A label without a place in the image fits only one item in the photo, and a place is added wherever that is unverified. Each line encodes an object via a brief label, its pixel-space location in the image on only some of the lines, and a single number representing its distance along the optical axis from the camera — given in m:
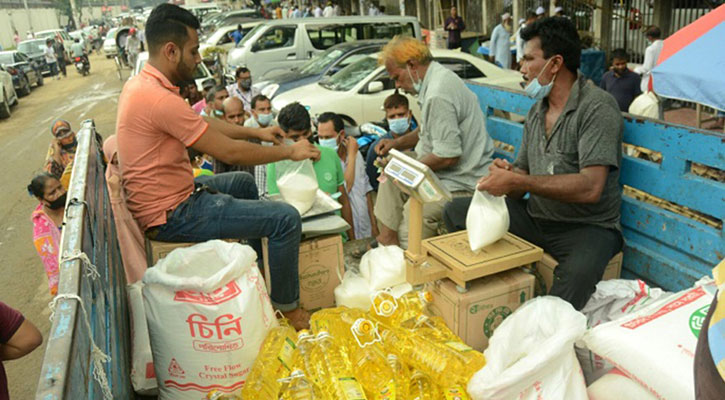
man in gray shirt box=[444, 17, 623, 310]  2.63
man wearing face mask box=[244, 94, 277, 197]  5.70
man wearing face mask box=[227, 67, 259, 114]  8.38
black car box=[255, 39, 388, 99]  9.69
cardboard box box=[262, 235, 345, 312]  3.28
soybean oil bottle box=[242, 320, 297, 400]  2.38
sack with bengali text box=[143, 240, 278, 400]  2.37
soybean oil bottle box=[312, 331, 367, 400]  2.19
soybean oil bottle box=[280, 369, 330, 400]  2.28
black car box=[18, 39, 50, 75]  24.49
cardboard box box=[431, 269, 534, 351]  2.63
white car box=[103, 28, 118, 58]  32.15
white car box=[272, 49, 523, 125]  8.16
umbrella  2.54
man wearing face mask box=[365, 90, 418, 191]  4.54
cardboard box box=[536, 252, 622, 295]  2.88
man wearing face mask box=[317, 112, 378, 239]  4.42
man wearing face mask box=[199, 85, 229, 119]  6.56
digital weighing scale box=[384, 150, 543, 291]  2.42
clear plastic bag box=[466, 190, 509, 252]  2.65
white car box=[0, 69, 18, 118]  15.66
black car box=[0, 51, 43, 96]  19.03
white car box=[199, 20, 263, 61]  16.08
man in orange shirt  2.68
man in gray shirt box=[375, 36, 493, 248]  3.51
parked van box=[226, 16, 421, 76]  12.87
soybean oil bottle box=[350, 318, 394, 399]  2.30
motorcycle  25.09
